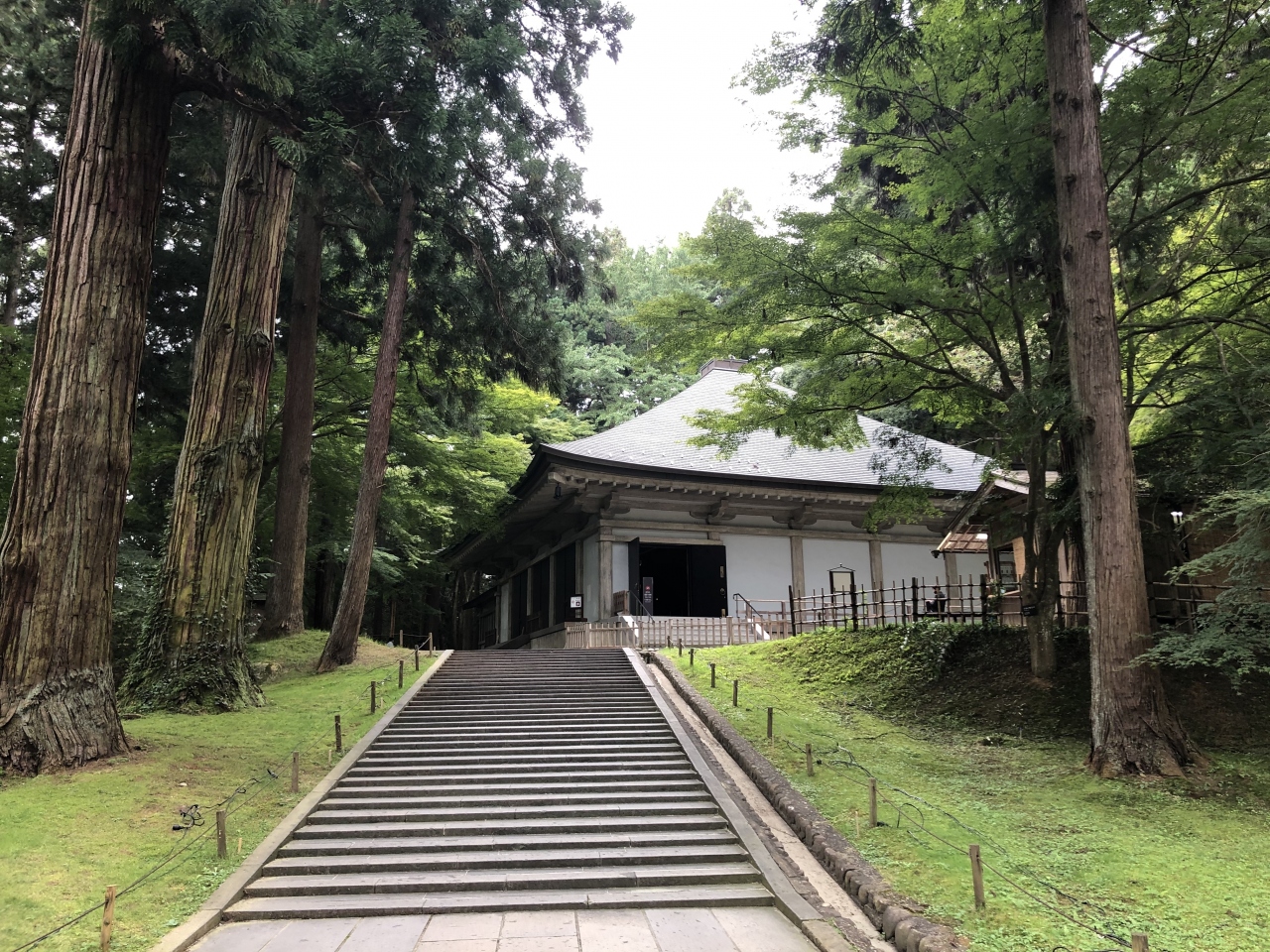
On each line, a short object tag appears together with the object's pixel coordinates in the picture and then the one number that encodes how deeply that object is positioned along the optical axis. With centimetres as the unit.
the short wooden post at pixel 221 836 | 607
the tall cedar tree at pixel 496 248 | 1266
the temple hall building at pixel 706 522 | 1764
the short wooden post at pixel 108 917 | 446
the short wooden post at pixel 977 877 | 481
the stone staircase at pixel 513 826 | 574
